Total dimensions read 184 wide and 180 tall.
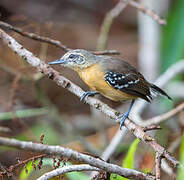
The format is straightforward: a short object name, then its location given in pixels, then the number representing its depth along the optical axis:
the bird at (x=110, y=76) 7.59
